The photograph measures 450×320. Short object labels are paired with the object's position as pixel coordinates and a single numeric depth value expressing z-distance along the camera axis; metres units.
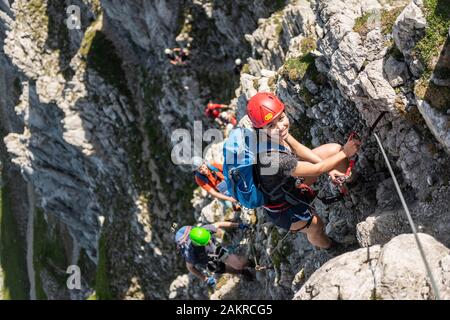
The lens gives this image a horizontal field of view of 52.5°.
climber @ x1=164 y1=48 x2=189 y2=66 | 42.21
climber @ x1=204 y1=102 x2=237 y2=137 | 34.22
